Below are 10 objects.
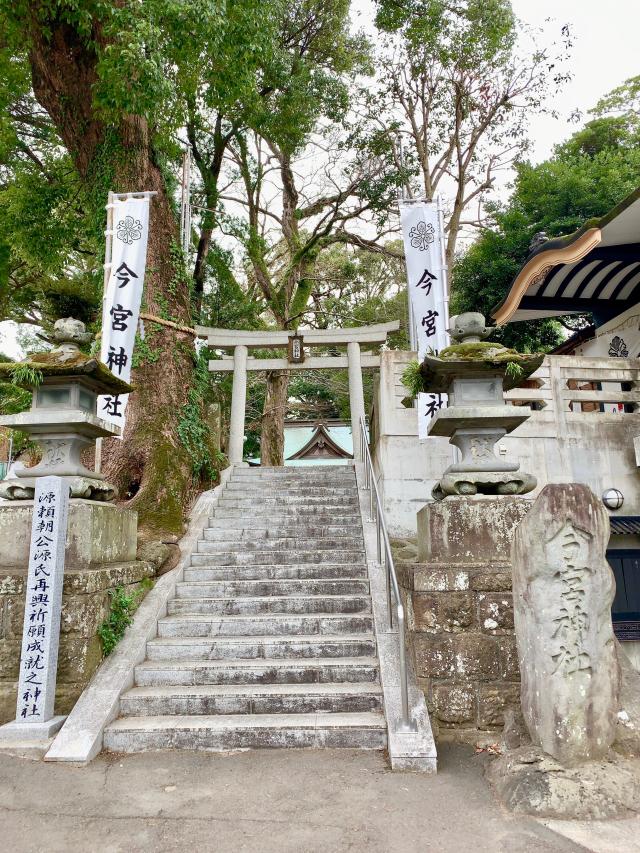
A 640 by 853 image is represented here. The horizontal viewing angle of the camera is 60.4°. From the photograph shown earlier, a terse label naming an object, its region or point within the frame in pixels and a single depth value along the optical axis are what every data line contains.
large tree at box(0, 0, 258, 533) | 6.92
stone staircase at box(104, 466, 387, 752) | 4.00
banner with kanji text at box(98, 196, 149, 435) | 7.47
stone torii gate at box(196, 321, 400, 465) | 11.12
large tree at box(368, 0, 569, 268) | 13.95
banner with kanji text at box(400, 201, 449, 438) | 8.73
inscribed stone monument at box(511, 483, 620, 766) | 3.32
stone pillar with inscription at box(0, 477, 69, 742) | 4.10
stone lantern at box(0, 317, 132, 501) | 4.98
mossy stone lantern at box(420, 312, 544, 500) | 4.89
